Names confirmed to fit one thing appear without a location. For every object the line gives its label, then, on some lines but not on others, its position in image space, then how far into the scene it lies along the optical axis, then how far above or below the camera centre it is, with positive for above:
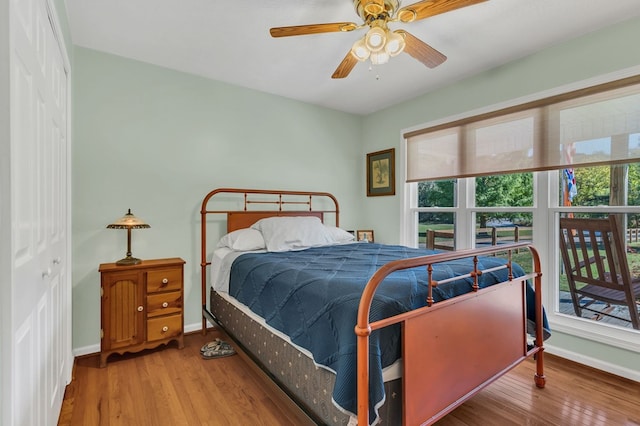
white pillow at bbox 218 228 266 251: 2.78 -0.25
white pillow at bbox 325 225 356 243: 3.33 -0.25
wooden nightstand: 2.37 -0.73
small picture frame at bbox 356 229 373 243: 4.10 -0.30
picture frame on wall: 3.94 +0.51
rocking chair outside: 2.34 -0.43
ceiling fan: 1.70 +1.07
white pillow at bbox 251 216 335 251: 2.88 -0.20
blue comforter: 1.25 -0.43
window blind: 2.26 +0.65
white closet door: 0.96 +0.00
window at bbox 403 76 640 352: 2.30 +0.34
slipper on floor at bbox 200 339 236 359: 2.54 -1.14
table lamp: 2.41 -0.10
